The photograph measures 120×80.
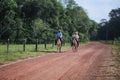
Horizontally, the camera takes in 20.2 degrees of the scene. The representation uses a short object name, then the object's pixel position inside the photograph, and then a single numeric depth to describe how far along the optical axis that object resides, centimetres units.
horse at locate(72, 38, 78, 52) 3255
